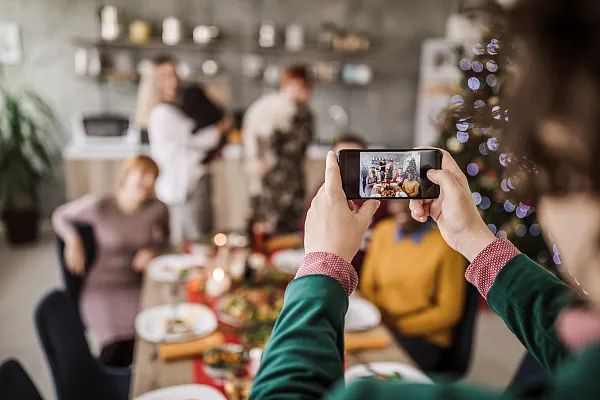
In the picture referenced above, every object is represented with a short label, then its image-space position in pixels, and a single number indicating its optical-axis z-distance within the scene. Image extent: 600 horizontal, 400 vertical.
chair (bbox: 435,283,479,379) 2.18
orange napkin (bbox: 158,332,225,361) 1.63
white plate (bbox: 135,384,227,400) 1.36
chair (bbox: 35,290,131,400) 1.73
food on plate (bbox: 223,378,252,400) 1.40
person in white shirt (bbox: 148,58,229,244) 3.54
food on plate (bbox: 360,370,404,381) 1.47
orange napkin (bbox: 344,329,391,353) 1.72
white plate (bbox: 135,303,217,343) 1.73
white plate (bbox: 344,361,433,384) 1.50
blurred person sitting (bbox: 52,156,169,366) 2.44
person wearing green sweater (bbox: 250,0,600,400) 0.44
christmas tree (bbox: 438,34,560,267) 3.03
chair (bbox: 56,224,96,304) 2.48
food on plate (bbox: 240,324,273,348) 1.71
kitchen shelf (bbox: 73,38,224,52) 5.49
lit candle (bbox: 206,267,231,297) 2.13
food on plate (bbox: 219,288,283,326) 1.87
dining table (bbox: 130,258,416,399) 1.48
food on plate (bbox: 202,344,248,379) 1.51
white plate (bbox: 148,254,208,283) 2.33
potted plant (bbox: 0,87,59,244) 4.74
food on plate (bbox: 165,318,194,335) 1.77
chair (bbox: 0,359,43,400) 1.25
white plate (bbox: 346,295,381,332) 1.83
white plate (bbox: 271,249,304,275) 2.45
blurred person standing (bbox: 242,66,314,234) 3.61
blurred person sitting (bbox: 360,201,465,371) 2.19
